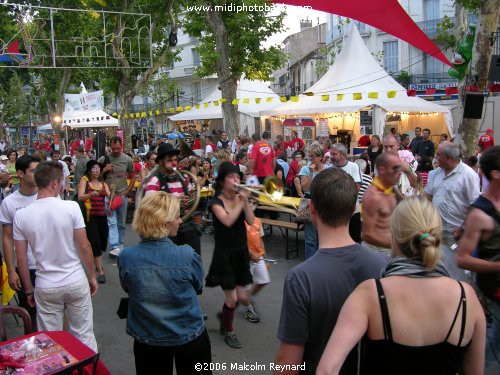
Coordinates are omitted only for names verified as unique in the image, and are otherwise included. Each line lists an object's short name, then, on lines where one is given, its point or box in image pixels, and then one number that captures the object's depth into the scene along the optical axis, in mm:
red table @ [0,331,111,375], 2527
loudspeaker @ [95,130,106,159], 13266
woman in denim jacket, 2641
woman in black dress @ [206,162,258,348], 4320
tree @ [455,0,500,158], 9016
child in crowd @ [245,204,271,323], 4719
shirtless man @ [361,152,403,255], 4090
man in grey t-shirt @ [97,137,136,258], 7477
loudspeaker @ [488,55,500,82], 9062
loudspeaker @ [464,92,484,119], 8859
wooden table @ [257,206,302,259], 7249
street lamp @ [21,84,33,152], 26109
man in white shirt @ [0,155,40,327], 3859
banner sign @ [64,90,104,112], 23234
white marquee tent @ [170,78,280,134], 22906
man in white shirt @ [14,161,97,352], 3404
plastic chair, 3240
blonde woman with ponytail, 1692
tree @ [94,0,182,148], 17969
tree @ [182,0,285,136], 16391
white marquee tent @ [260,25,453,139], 14969
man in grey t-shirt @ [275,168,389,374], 1903
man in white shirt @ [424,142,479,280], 4551
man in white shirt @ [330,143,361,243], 6074
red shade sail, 7211
